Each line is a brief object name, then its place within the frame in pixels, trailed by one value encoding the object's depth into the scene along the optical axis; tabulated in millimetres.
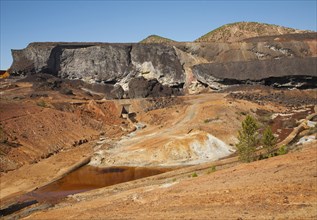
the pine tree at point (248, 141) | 32438
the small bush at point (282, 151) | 31797
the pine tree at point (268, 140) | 33781
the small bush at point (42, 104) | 59544
